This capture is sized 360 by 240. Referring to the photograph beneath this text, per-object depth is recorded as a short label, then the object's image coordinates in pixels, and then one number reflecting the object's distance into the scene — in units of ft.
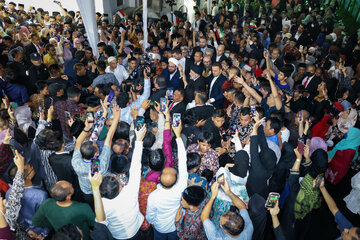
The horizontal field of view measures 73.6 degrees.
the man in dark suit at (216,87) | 15.29
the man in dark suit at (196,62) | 18.30
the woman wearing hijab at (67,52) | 20.34
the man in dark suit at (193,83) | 14.97
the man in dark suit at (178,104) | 12.46
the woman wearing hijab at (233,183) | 7.85
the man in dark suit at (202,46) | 20.43
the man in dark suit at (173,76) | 16.62
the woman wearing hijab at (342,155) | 11.19
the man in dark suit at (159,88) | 13.62
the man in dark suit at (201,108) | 11.92
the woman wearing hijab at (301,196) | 8.07
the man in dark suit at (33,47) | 19.67
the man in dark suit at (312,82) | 16.72
